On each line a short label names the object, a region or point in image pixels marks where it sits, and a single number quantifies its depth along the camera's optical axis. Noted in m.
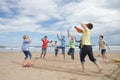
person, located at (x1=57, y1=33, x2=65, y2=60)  6.14
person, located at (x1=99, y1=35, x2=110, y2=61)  5.70
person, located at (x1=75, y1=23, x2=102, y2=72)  3.42
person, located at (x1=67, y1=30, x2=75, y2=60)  5.64
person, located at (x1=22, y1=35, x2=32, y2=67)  4.46
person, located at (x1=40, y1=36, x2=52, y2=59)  6.35
